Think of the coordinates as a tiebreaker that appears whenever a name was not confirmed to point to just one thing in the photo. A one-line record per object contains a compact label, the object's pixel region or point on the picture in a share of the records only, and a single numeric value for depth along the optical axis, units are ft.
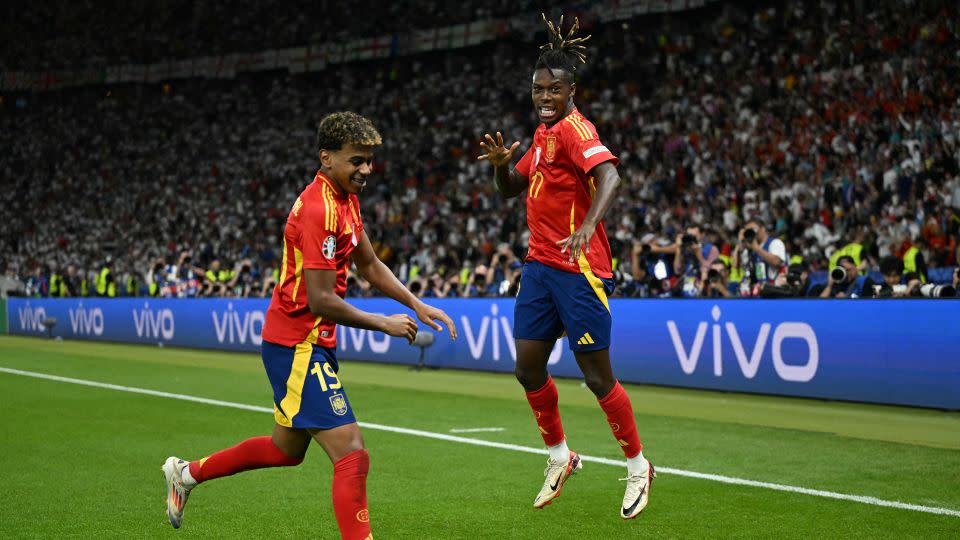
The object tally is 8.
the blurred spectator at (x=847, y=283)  43.16
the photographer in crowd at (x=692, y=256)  50.42
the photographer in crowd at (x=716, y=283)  47.09
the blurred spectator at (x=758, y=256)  47.55
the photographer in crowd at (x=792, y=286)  42.65
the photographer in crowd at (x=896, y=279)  42.37
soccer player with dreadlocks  20.62
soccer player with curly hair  15.62
